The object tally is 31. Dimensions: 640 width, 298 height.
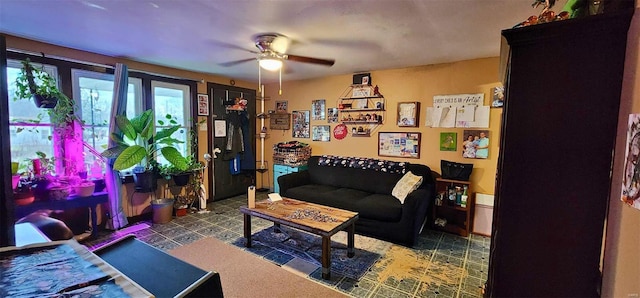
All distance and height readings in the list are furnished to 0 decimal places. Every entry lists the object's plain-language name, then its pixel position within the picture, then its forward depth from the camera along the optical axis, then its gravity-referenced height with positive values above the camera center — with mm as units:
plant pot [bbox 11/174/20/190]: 2594 -540
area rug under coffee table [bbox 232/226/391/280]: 2643 -1306
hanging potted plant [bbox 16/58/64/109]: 2664 +384
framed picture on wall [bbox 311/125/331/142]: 4682 -42
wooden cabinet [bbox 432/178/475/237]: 3316 -1002
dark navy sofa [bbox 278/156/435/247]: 3057 -841
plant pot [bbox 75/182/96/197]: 2982 -701
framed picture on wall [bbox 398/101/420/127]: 3805 +275
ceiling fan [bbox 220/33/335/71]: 2488 +760
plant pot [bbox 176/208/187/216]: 3988 -1242
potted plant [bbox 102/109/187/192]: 3213 -281
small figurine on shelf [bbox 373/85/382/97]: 4094 +603
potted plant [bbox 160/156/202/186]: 3783 -637
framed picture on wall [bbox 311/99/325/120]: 4688 +390
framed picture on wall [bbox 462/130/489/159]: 3357 -126
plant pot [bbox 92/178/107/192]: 3257 -709
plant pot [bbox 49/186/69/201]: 2795 -703
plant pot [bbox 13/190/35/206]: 2615 -716
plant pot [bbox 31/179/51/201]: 2764 -668
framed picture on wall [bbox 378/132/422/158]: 3860 -175
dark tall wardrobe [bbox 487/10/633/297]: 870 -51
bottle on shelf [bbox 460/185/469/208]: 3346 -791
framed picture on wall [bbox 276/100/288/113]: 5199 +460
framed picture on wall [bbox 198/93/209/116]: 4387 +390
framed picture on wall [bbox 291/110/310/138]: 4938 +114
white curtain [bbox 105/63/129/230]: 3279 -444
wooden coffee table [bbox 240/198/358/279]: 2418 -869
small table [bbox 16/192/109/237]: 2678 -837
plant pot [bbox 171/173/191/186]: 3842 -733
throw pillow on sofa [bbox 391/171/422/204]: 3262 -662
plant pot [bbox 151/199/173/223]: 3693 -1142
